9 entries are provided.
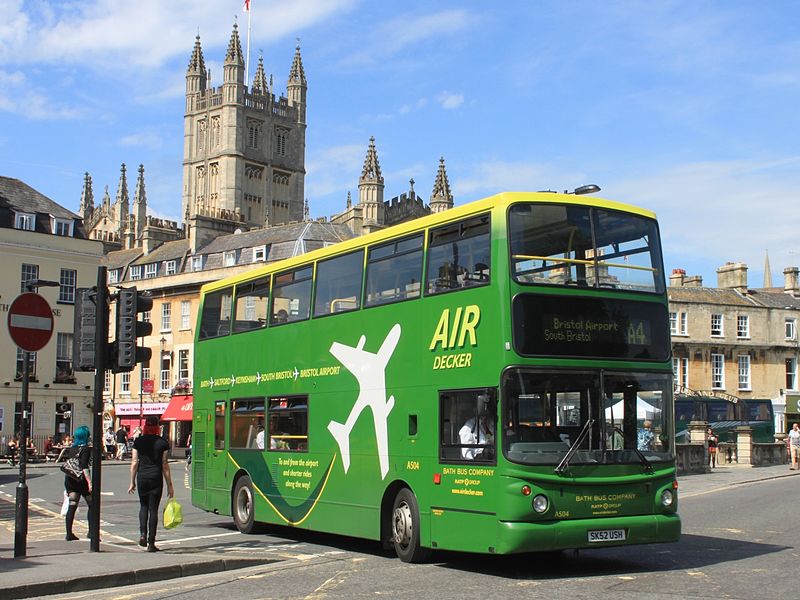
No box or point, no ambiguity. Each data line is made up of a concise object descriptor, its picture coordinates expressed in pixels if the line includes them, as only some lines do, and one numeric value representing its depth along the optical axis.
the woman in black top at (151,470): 14.02
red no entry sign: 13.29
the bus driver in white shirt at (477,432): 11.71
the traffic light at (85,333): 13.60
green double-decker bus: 11.53
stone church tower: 139.62
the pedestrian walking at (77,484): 15.70
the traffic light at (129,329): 13.70
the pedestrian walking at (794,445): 38.50
